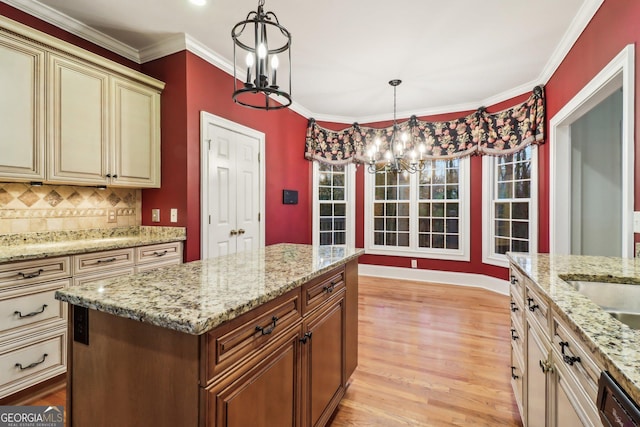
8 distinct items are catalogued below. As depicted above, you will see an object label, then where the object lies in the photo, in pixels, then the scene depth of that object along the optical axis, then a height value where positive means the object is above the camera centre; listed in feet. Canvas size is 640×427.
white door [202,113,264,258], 10.07 +0.88
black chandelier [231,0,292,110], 4.74 +4.34
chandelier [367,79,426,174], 11.55 +2.74
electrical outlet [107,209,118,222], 9.55 -0.13
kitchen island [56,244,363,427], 2.88 -1.48
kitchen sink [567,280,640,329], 3.93 -1.18
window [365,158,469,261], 15.44 +0.04
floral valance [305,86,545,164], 12.05 +3.75
